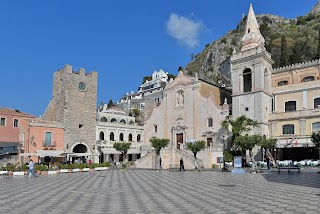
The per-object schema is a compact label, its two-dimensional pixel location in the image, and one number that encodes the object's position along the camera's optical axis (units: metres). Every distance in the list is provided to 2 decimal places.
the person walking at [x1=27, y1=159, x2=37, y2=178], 20.92
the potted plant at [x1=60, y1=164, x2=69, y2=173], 25.75
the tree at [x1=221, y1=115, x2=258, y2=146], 32.31
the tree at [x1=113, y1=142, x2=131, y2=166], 34.25
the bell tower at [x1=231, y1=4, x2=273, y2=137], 33.90
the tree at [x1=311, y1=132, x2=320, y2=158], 22.27
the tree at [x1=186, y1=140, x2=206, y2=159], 28.16
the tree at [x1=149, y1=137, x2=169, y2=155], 32.33
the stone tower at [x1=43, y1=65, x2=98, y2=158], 37.44
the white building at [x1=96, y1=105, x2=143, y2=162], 40.58
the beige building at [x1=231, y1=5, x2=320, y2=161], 32.05
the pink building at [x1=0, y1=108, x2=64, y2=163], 34.00
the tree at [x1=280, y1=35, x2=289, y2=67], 49.19
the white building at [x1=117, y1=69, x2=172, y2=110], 72.87
